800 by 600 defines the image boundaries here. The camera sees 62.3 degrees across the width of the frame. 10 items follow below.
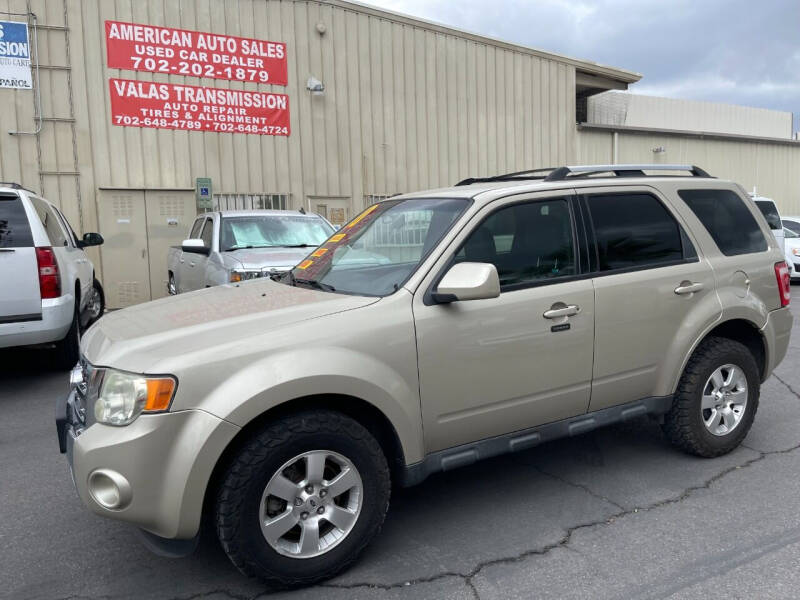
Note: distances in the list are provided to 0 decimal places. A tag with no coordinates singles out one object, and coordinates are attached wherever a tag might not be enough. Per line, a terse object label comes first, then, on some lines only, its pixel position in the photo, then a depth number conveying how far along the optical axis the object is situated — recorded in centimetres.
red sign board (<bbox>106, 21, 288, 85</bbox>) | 1259
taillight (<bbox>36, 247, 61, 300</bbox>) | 589
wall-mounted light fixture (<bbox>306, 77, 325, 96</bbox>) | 1419
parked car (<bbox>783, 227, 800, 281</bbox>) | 1466
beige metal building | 1231
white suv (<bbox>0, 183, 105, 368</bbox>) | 574
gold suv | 260
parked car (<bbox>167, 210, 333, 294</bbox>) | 749
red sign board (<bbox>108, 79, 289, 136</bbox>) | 1273
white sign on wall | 1184
